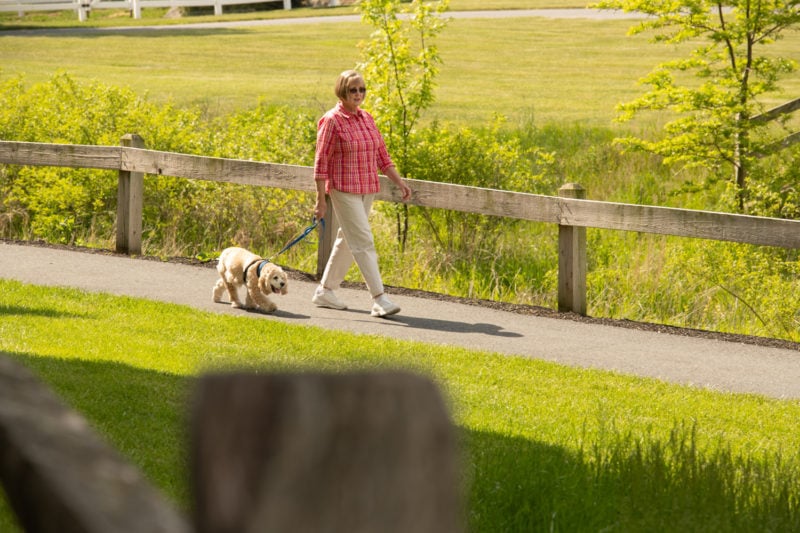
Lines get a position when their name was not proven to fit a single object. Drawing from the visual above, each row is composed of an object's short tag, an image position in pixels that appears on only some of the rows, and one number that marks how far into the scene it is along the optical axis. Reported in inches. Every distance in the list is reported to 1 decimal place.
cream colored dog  783.1
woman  783.1
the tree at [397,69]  1107.9
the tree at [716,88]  1175.0
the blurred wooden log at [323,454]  90.1
